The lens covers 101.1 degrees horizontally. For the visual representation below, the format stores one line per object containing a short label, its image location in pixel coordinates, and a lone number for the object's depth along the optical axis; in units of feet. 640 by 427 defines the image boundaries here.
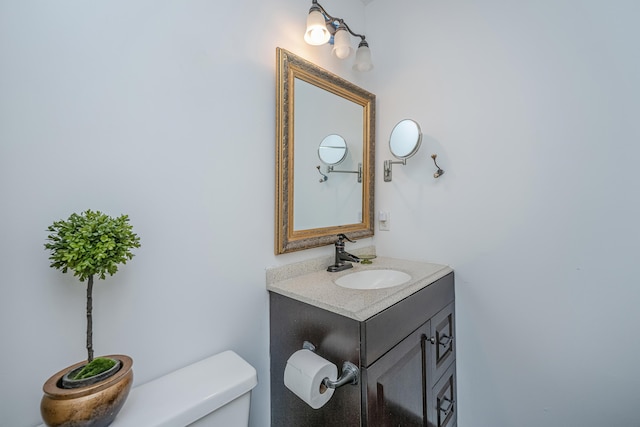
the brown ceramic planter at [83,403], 1.74
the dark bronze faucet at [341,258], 4.38
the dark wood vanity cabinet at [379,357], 2.72
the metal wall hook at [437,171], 4.64
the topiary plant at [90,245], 1.89
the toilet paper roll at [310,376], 2.49
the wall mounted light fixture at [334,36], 3.84
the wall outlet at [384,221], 5.38
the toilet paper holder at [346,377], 2.56
